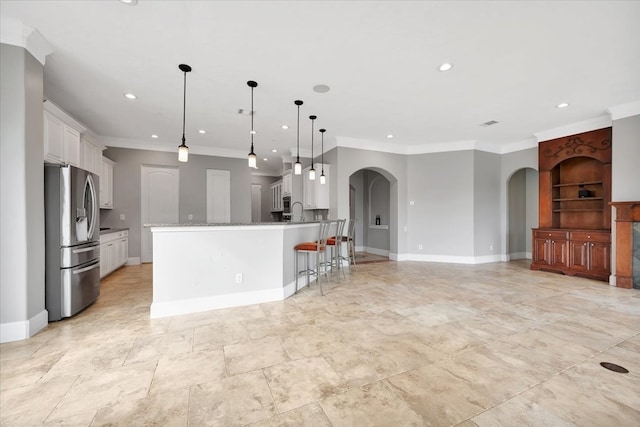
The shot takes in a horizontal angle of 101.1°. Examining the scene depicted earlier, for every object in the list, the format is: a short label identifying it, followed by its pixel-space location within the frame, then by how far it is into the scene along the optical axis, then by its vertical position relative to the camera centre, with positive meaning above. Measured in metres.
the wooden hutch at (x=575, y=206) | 4.84 +0.10
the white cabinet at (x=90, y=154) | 4.84 +1.16
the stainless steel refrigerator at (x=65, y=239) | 2.95 -0.30
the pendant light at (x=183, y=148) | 3.20 +0.80
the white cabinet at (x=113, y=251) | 4.88 -0.78
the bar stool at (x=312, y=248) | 3.91 -0.54
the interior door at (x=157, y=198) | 6.52 +0.38
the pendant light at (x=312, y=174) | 4.73 +0.69
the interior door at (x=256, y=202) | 10.73 +0.42
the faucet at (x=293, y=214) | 6.99 -0.05
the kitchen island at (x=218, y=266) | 3.16 -0.69
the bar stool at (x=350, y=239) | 5.57 -0.58
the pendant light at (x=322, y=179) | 5.33 +0.67
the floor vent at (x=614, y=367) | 2.01 -1.22
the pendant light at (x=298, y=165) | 4.21 +0.79
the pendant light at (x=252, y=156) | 3.60 +0.80
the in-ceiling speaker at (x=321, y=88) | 3.73 +1.78
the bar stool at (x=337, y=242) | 4.77 -0.55
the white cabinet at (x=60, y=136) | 3.52 +1.13
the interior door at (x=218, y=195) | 7.19 +0.48
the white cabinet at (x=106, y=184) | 5.65 +0.65
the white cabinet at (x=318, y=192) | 6.27 +0.48
